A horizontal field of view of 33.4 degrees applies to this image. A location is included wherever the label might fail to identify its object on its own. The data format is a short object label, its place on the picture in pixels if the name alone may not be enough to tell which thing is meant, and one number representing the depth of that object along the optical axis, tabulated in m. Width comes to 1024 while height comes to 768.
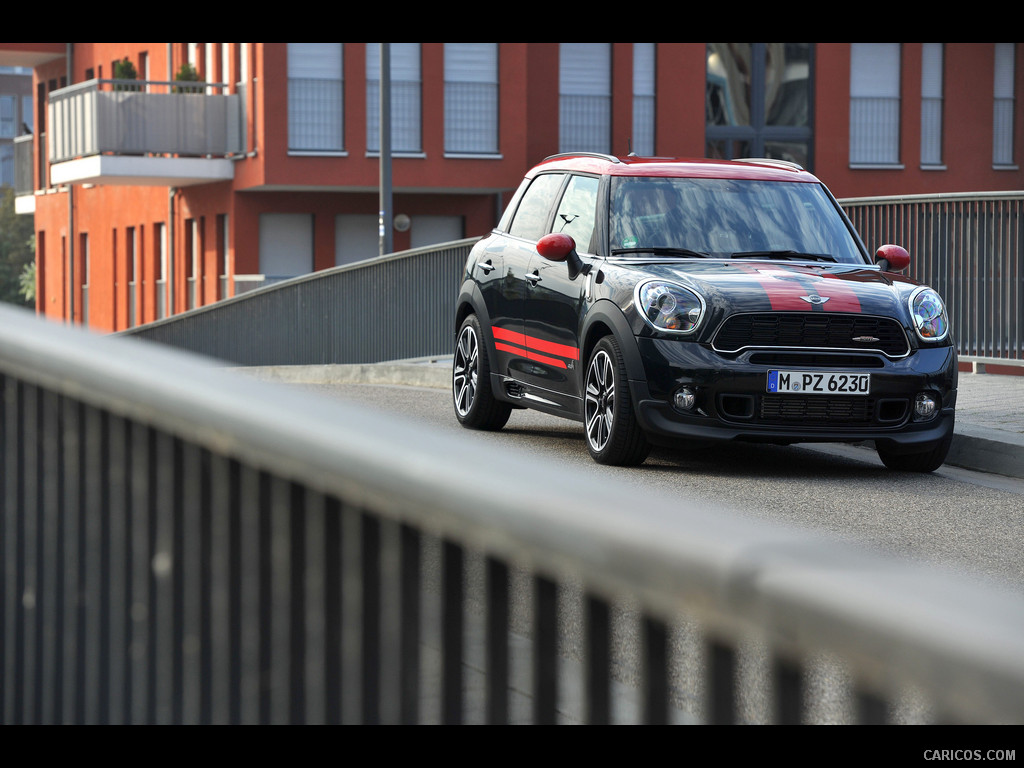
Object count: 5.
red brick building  34.09
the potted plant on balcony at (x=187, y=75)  35.66
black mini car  9.18
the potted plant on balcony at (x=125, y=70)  36.03
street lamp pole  28.09
